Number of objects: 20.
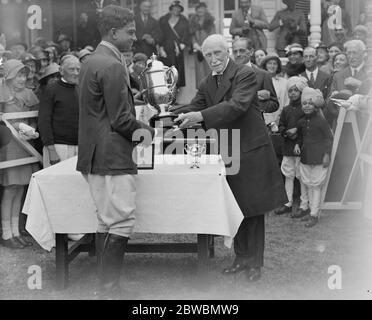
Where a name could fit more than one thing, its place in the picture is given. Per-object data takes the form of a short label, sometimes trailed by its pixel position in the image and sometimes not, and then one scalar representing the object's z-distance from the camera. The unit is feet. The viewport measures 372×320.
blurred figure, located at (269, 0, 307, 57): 32.24
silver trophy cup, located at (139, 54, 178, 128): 14.53
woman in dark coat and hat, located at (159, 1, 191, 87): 32.94
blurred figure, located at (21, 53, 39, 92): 20.81
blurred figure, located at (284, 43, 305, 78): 25.22
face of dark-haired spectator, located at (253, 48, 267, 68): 26.13
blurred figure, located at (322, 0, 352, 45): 31.83
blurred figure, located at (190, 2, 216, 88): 33.27
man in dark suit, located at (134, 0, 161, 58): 31.73
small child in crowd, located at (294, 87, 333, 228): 20.70
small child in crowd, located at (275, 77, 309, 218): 21.38
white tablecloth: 13.25
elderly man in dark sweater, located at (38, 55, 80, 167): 18.19
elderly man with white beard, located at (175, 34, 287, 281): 13.66
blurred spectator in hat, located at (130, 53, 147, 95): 21.61
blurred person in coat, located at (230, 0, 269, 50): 31.10
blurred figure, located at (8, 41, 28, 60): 24.67
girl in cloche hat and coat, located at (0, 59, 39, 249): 17.74
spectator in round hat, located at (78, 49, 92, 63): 20.24
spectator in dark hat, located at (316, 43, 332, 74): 27.20
